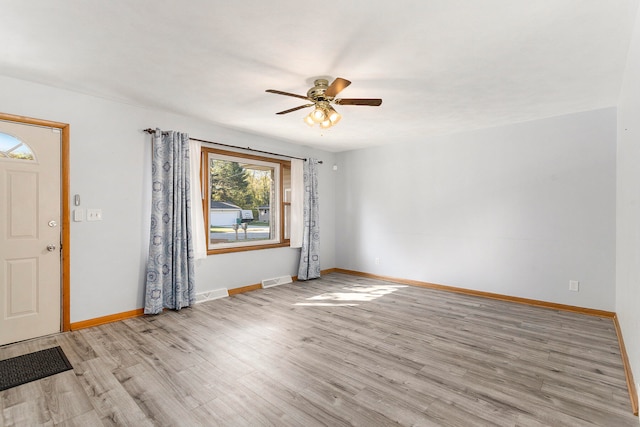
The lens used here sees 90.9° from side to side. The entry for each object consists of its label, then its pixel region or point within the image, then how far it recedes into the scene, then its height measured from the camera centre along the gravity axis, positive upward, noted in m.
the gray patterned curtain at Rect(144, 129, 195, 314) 3.85 -0.24
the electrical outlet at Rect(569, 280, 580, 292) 3.98 -0.95
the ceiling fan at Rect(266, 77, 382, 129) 2.92 +1.02
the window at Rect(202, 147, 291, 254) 4.71 +0.17
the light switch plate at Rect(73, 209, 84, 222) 3.36 -0.05
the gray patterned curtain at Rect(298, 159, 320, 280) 5.76 -0.35
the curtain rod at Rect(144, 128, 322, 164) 3.86 +0.98
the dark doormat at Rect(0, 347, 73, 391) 2.38 -1.28
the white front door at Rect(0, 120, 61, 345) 3.00 -0.20
